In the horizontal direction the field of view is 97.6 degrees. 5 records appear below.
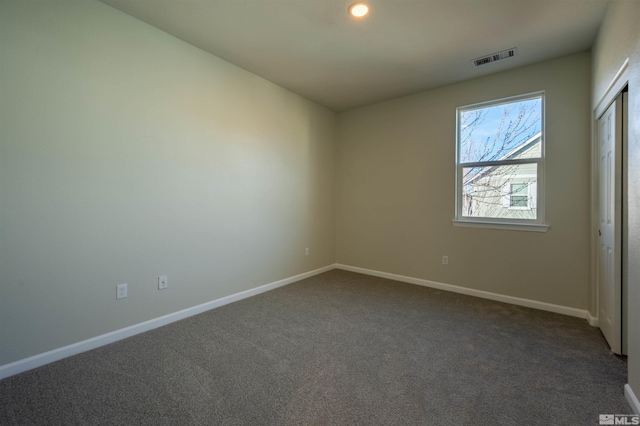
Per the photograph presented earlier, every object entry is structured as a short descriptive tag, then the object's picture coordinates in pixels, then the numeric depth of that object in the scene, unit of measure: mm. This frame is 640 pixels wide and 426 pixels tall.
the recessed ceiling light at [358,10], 2148
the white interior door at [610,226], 2061
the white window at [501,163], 3094
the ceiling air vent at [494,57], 2797
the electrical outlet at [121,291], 2306
